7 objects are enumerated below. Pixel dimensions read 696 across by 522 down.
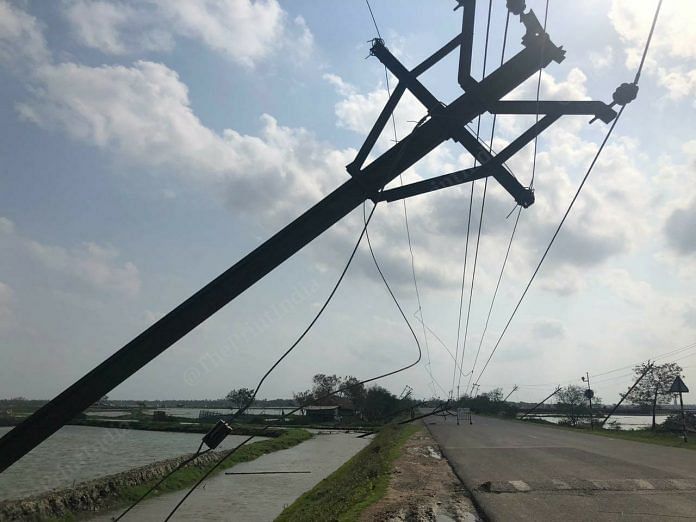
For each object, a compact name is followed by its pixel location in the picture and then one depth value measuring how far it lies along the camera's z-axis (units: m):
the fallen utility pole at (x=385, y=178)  4.93
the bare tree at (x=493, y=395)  115.09
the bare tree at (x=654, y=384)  63.59
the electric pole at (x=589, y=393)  49.88
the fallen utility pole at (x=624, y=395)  45.25
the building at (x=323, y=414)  101.04
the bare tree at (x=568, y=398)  87.25
